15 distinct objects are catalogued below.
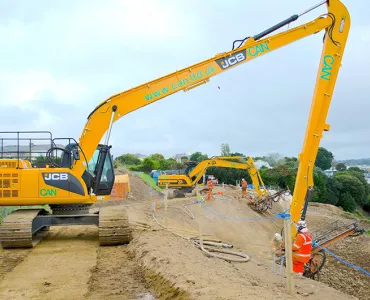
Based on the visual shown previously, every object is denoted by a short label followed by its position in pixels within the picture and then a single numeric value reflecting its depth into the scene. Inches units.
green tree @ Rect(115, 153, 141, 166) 3313.0
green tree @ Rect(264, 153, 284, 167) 4553.6
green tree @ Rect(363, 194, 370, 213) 2367.7
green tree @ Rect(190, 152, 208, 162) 3841.5
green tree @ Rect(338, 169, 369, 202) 2415.6
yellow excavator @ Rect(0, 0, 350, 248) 395.9
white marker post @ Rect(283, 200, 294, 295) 220.2
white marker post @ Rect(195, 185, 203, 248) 382.1
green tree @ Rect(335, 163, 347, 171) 4352.4
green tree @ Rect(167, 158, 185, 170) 2636.3
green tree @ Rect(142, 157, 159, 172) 2604.1
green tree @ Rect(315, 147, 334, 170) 4362.7
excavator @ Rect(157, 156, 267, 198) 1130.0
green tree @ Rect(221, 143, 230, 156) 4180.6
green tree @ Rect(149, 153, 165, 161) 3040.8
